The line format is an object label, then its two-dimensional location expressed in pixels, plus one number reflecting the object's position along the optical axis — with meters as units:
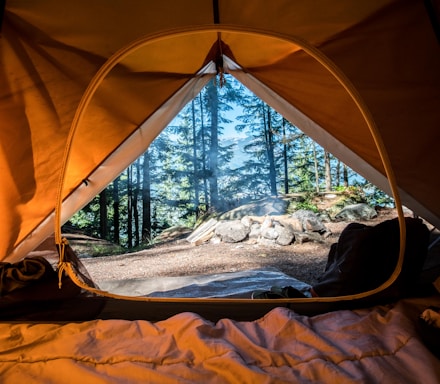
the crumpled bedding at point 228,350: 0.82
